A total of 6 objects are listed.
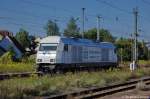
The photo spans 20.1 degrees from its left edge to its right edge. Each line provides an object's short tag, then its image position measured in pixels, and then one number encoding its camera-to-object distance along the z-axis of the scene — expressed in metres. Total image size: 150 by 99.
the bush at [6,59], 51.72
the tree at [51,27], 136.23
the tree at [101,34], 124.61
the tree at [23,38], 122.37
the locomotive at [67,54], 32.78
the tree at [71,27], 132.23
